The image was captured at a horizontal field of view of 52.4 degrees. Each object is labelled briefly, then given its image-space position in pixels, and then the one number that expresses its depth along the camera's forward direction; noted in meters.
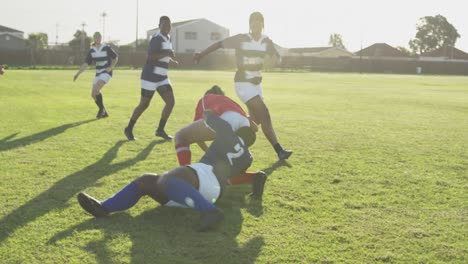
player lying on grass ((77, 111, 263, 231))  3.97
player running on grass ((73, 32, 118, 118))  12.24
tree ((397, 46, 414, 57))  118.95
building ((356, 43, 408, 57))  108.88
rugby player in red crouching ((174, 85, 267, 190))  4.79
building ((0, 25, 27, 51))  89.88
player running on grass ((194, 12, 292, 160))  7.21
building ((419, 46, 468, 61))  109.32
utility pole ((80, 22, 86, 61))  56.88
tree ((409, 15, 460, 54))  125.25
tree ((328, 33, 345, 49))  152.12
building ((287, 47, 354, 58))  110.19
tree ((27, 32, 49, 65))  77.94
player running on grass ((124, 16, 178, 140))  8.88
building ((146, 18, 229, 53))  86.31
